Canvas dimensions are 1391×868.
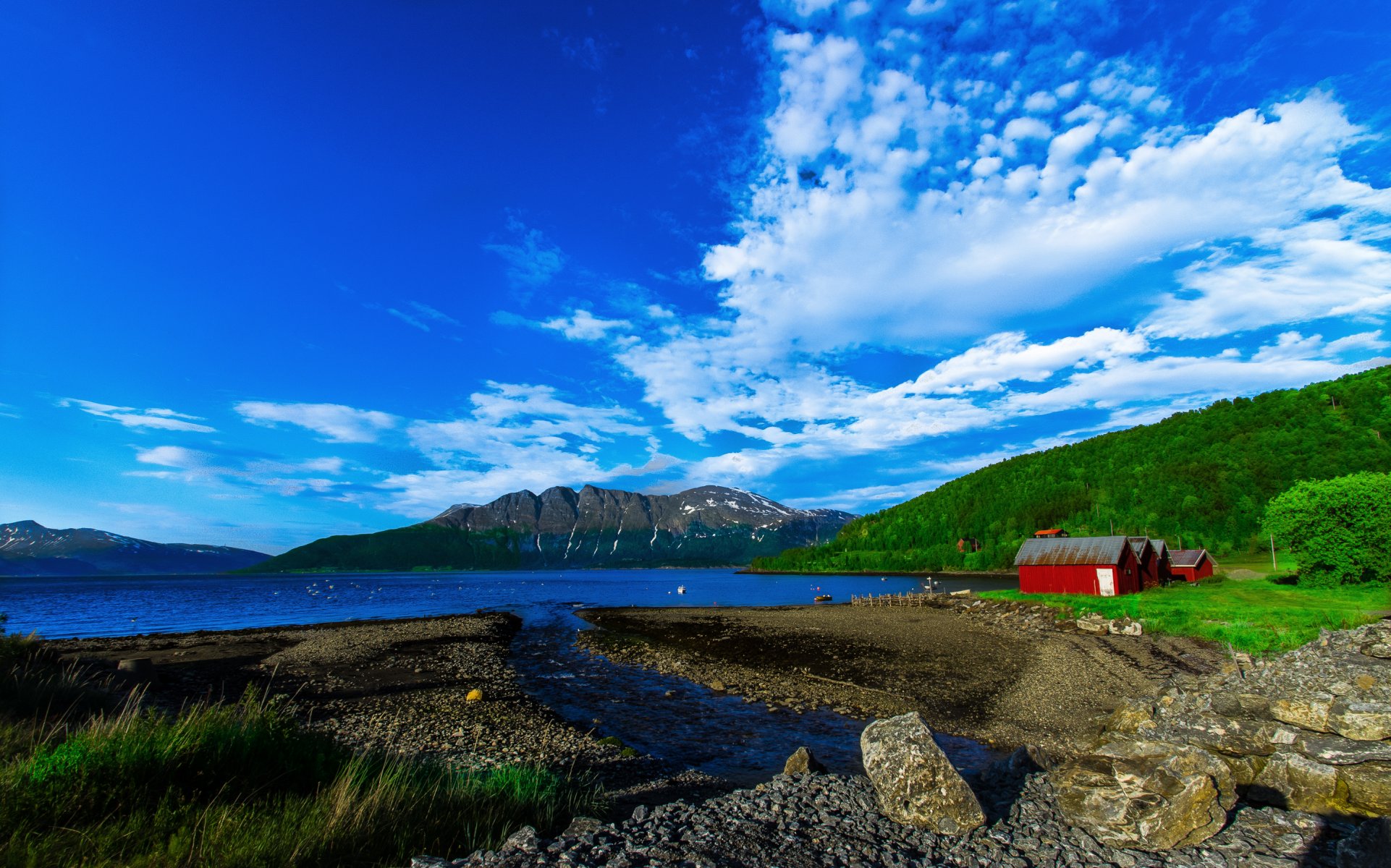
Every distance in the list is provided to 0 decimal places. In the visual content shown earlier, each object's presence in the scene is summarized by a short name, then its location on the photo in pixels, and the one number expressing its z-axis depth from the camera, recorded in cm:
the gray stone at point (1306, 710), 1006
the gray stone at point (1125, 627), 3239
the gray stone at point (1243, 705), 1125
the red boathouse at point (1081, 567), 5028
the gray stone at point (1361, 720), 927
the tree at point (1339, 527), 3338
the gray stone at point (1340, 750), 818
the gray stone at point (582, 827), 690
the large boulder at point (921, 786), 776
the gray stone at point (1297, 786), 794
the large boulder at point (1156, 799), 726
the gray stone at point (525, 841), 632
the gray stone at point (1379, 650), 1518
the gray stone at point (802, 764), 1033
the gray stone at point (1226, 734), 988
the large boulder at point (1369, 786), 758
